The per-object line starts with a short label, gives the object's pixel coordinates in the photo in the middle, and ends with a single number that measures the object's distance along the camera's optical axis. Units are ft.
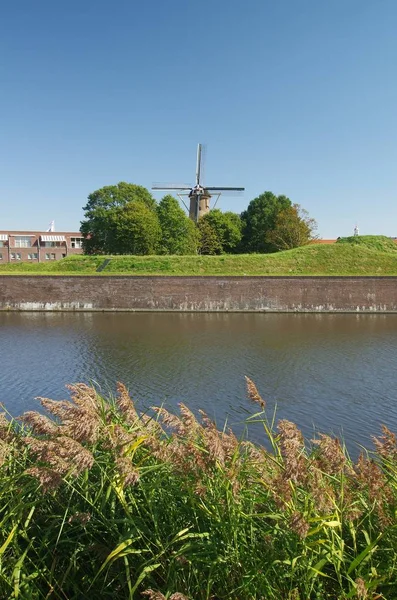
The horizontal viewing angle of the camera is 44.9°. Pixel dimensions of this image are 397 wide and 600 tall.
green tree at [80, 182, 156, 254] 164.66
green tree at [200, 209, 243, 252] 164.25
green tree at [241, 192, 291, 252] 176.55
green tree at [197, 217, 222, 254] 159.02
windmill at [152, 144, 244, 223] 167.84
